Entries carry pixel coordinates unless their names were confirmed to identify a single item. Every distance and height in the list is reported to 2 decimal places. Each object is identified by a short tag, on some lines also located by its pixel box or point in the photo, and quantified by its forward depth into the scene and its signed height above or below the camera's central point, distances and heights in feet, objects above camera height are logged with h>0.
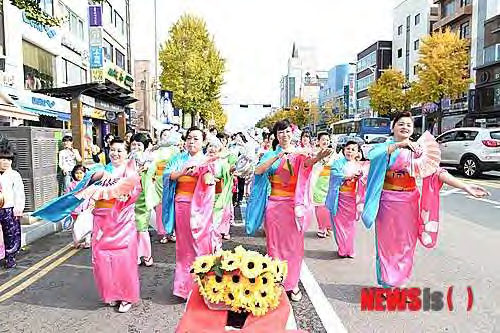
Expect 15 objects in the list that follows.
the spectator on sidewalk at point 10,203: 18.33 -2.53
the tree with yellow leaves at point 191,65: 109.81 +16.87
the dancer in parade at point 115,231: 13.84 -2.75
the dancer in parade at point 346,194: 19.99 -2.55
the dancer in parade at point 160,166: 18.67 -1.26
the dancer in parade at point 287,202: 14.87 -2.07
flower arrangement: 7.79 -2.41
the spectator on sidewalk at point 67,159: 32.63 -1.46
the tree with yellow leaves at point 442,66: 105.19 +15.61
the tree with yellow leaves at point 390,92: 143.64 +13.45
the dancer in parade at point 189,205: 14.90 -2.16
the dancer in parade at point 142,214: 18.97 -3.23
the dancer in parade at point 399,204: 14.44 -2.09
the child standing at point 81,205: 14.46 -2.12
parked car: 49.42 -1.49
